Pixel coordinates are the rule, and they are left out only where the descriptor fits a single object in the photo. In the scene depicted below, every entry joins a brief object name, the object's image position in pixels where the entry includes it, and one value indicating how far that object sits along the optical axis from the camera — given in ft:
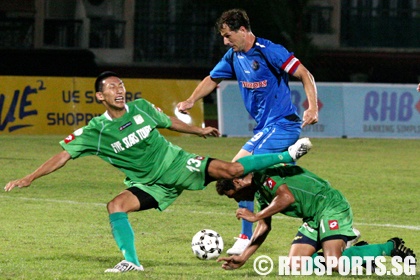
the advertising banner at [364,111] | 168.96
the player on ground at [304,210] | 54.95
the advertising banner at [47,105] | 161.79
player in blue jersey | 61.21
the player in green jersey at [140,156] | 56.42
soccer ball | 59.93
